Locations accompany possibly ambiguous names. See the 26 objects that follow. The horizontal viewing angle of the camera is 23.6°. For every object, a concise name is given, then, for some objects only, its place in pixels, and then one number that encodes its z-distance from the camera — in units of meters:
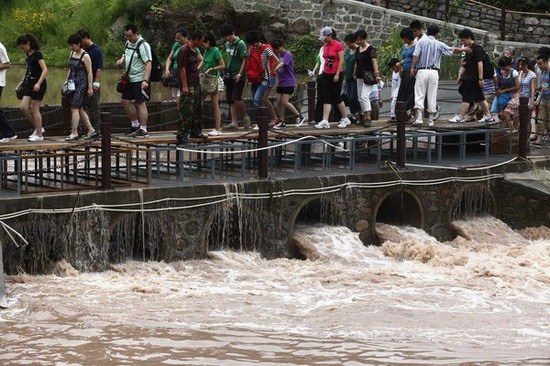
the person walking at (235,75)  20.72
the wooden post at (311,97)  24.23
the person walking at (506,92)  22.58
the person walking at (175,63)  19.34
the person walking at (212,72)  19.67
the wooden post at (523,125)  21.19
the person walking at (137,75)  19.39
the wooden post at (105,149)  16.98
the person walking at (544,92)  22.06
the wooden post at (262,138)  18.69
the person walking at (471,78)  21.84
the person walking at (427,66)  21.39
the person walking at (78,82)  18.73
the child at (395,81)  22.88
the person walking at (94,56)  19.11
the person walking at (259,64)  20.94
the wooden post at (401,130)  20.09
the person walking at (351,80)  21.56
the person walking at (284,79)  21.45
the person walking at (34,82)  18.41
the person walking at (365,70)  21.12
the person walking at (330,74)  20.84
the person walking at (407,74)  21.70
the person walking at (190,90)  18.66
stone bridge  16.80
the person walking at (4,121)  18.34
